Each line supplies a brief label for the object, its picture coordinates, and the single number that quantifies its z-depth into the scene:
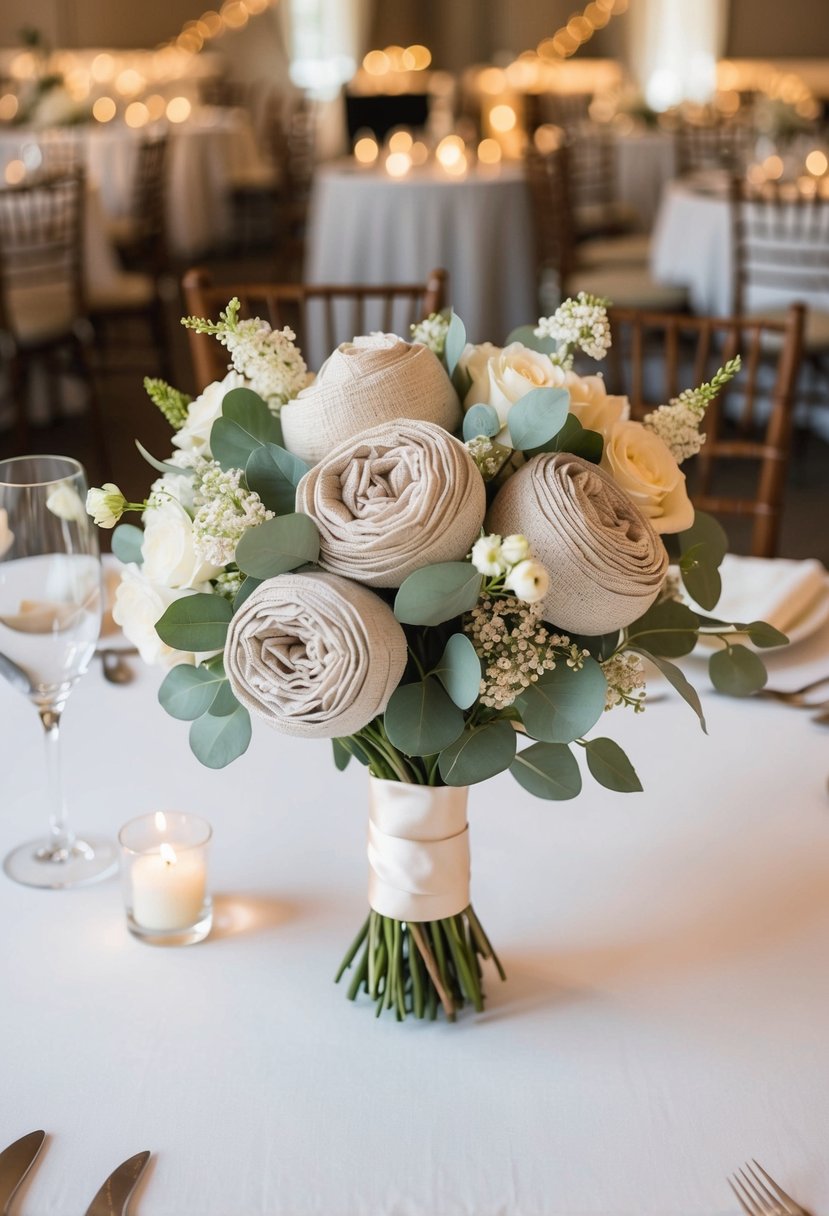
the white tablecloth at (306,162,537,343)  5.25
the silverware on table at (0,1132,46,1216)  0.74
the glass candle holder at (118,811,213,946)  0.93
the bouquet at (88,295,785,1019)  0.70
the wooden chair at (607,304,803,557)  1.97
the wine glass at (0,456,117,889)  0.98
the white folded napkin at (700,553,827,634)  1.40
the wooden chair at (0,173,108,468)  4.30
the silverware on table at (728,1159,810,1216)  0.73
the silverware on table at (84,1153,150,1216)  0.72
